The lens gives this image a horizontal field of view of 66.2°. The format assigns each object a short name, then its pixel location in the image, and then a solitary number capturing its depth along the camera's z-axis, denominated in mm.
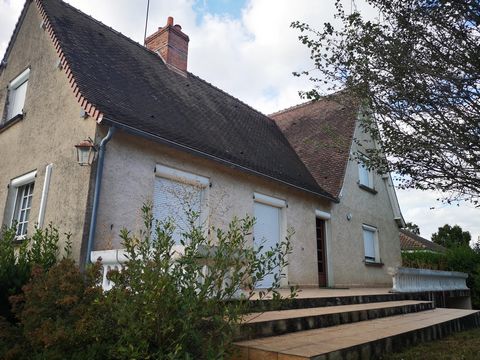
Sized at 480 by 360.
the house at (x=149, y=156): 6199
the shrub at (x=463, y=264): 12742
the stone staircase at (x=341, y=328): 3186
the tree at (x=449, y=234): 38625
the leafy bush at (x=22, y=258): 4672
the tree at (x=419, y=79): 4645
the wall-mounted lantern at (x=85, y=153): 5711
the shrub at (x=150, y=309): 2654
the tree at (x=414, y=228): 53219
